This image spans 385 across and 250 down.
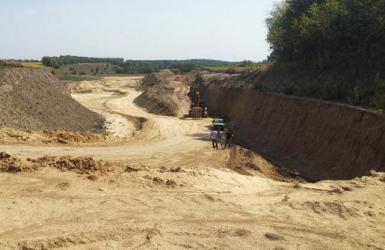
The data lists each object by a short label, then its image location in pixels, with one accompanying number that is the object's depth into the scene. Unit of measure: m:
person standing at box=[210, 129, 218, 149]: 31.29
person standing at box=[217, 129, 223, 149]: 32.63
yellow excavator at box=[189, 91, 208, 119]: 48.44
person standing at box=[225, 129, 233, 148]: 31.11
